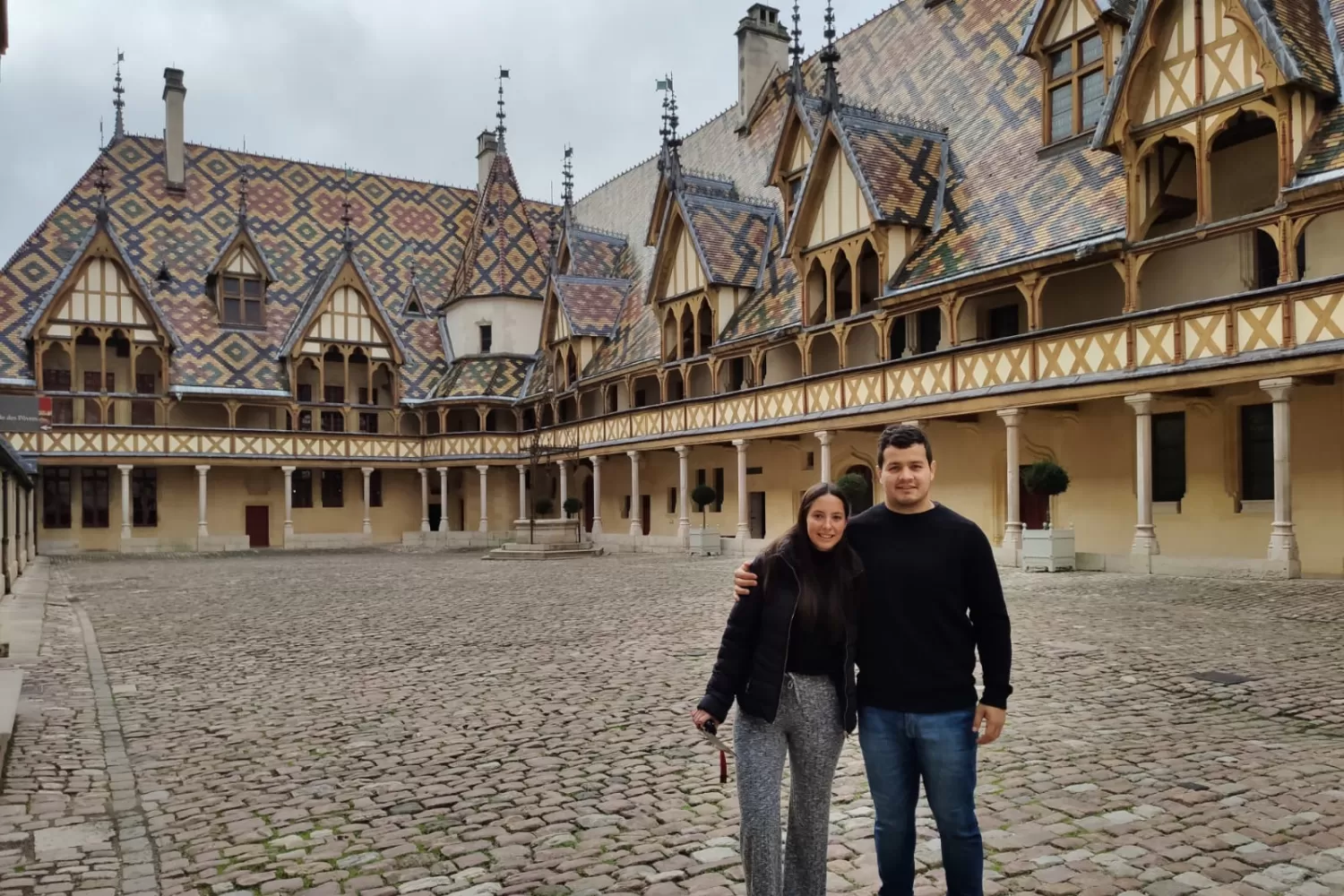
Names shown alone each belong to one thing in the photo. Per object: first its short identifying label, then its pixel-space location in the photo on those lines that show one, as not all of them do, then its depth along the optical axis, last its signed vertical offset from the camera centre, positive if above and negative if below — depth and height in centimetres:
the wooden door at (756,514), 3107 -183
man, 348 -67
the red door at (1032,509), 2216 -126
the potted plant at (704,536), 2902 -228
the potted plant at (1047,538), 1806 -158
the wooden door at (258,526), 3981 -257
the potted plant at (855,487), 2144 -73
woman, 351 -75
